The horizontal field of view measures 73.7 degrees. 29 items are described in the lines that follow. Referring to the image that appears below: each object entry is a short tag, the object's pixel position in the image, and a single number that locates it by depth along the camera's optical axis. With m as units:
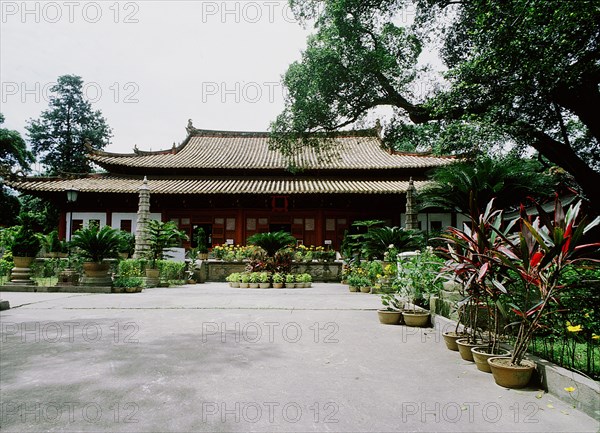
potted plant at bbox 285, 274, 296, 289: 12.83
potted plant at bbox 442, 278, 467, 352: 4.40
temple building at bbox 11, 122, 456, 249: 18.98
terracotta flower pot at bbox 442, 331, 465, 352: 4.46
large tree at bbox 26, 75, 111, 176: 36.41
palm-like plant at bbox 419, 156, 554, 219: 9.98
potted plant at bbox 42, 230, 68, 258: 17.53
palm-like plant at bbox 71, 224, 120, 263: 10.26
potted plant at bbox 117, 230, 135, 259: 17.30
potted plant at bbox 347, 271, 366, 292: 11.24
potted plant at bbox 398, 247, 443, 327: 5.79
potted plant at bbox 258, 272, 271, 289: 12.66
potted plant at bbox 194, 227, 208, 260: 17.60
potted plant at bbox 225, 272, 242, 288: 12.91
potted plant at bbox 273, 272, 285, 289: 12.71
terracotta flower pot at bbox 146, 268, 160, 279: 12.70
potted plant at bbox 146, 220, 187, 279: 13.57
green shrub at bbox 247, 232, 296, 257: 13.67
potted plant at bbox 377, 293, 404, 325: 5.93
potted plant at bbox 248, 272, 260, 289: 12.62
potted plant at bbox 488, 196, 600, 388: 3.11
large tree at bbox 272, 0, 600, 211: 6.93
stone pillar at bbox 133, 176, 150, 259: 13.86
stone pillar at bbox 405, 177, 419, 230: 14.22
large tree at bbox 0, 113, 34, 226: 27.25
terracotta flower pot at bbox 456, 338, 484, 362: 4.04
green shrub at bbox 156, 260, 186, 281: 13.29
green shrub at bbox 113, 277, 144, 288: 10.50
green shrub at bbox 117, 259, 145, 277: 12.25
